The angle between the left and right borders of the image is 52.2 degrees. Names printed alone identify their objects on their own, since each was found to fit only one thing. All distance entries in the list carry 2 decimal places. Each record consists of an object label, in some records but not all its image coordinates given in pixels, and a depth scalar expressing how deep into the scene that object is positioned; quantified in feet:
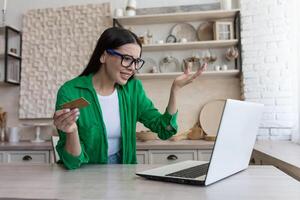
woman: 4.42
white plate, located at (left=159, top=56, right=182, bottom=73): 10.32
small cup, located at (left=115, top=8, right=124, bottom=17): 10.21
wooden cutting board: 9.86
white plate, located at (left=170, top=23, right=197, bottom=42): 10.34
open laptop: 2.76
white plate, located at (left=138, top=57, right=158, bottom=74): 10.44
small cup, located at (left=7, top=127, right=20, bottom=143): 10.46
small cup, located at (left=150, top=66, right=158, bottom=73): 10.13
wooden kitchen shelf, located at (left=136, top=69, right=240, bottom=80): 9.48
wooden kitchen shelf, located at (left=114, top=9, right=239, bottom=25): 9.72
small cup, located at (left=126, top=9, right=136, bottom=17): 10.14
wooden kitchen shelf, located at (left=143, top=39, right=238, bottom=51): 9.55
